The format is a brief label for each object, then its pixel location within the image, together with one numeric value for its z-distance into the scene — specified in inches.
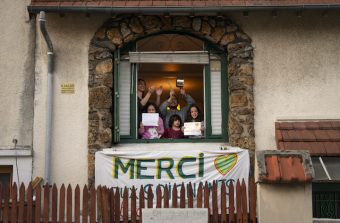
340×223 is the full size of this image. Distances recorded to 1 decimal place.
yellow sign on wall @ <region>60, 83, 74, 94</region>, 331.9
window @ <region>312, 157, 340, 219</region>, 306.8
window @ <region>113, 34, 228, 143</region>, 340.8
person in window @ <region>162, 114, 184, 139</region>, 346.0
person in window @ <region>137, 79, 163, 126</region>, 348.2
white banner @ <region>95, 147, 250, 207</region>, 315.6
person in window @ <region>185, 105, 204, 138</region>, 347.6
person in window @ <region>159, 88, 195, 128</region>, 352.4
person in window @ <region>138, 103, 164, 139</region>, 344.5
